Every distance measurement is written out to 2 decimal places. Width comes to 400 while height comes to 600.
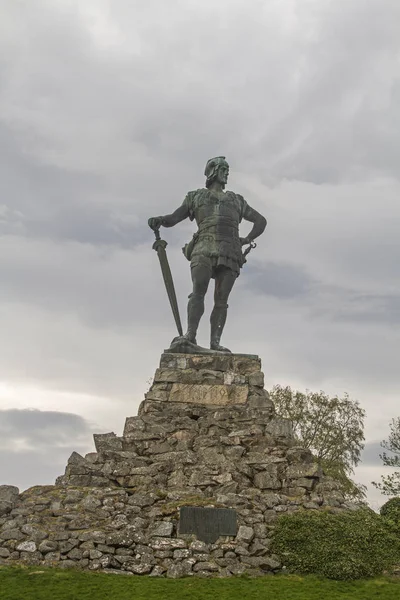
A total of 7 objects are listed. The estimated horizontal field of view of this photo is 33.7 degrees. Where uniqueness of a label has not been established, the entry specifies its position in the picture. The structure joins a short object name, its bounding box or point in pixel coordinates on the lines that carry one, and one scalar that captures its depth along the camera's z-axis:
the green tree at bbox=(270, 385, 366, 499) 26.25
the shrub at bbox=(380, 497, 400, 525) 10.17
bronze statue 14.38
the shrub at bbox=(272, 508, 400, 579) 8.58
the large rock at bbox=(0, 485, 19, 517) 9.84
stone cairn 8.73
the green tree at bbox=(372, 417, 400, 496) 20.95
